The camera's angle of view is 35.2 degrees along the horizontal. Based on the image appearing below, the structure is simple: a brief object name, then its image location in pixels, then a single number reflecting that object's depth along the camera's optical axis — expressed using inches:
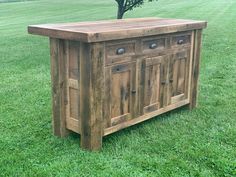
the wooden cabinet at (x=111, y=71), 122.3
